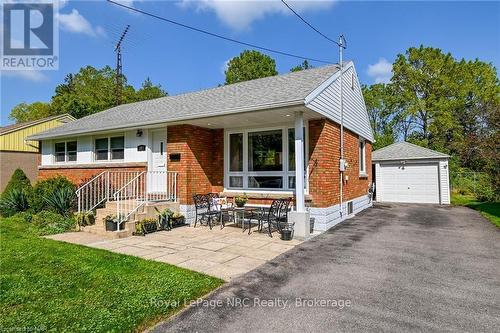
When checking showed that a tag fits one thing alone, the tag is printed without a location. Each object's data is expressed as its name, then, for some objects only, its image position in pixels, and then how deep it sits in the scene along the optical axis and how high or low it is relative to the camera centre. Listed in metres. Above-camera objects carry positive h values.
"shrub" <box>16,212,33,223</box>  10.29 -1.39
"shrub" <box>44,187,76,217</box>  10.61 -0.84
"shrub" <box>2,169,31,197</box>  13.83 -0.22
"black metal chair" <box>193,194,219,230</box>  10.10 -1.05
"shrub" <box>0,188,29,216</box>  11.89 -1.01
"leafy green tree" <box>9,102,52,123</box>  40.24 +9.34
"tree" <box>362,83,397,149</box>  34.53 +7.37
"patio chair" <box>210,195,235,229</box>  10.34 -1.09
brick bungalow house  8.91 +1.05
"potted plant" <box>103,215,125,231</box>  8.45 -1.31
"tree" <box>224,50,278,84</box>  35.56 +12.83
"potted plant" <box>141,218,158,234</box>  8.68 -1.44
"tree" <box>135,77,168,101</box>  40.88 +11.76
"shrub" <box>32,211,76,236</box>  8.95 -1.47
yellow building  19.47 +1.77
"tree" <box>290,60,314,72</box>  38.91 +14.12
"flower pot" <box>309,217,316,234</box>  8.85 -1.43
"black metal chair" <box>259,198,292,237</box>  8.43 -1.20
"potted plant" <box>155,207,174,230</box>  9.28 -1.35
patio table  9.02 -1.23
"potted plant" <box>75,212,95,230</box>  9.23 -1.29
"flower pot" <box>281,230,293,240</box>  7.65 -1.54
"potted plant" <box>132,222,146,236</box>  8.59 -1.54
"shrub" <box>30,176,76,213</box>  11.16 -0.48
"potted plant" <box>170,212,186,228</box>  9.63 -1.45
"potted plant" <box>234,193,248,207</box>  9.17 -0.80
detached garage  16.69 -0.17
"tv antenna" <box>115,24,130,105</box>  26.03 +10.69
